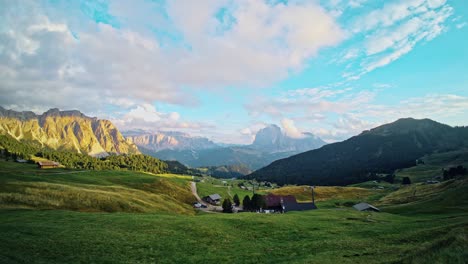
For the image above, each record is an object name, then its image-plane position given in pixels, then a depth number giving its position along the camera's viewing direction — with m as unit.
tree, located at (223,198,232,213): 115.49
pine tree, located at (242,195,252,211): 121.94
